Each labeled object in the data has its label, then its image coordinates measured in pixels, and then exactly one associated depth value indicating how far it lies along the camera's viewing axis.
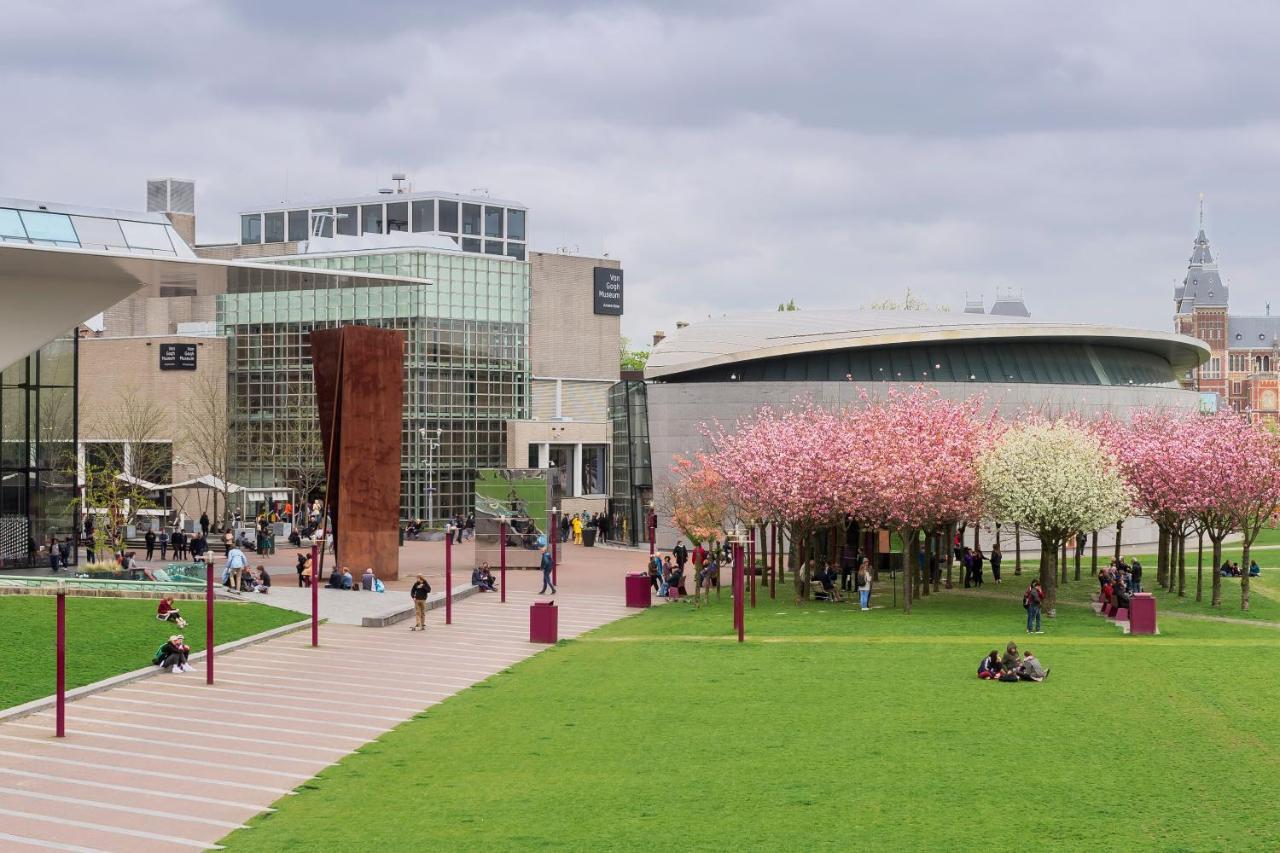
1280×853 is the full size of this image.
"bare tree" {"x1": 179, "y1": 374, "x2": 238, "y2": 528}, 76.06
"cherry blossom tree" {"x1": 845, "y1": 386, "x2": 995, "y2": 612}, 43.53
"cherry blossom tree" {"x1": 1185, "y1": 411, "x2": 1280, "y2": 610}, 43.47
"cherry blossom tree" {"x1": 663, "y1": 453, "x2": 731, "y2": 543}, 52.44
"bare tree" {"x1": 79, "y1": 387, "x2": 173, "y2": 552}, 52.00
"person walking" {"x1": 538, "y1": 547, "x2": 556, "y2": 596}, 46.47
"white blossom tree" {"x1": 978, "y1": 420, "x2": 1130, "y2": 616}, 41.78
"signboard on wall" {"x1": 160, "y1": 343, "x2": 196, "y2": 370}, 87.12
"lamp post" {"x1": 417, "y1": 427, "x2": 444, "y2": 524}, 84.38
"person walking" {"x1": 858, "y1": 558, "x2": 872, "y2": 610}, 42.88
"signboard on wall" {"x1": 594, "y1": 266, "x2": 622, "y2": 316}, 102.25
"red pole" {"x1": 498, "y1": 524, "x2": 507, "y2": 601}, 45.16
